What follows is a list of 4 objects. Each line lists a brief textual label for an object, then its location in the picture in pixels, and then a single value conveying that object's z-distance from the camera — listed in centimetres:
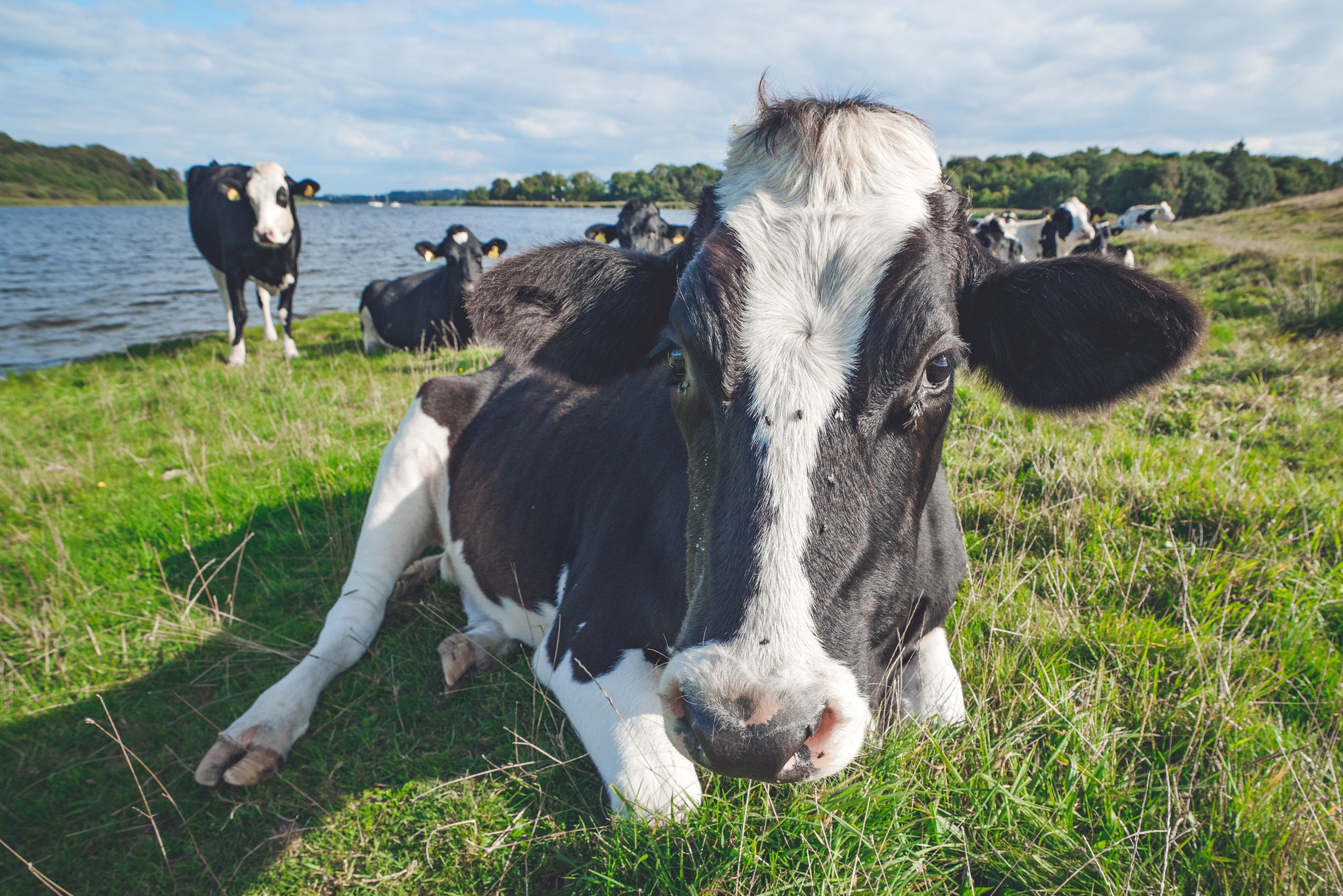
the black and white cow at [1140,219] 3347
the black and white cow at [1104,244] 1357
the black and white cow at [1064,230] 1956
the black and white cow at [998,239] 1512
